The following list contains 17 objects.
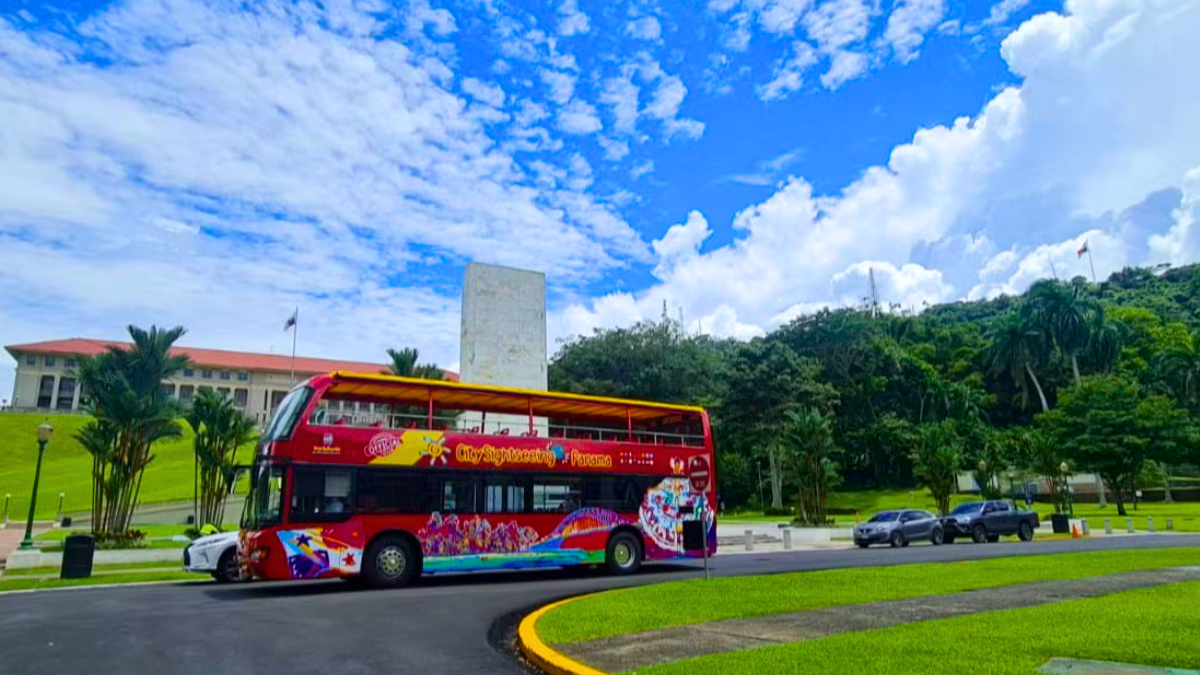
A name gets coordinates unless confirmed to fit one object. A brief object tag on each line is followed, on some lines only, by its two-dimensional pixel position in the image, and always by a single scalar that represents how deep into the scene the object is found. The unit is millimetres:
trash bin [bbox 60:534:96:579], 18812
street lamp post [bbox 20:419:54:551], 22016
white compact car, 17016
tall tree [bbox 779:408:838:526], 36500
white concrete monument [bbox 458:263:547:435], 31281
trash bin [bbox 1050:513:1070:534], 35250
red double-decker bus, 14406
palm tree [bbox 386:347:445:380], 34312
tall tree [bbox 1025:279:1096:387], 72625
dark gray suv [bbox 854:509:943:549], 28578
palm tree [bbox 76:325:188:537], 28812
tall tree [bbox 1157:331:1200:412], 65000
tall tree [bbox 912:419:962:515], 38891
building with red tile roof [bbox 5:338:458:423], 106438
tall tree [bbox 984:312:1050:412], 76188
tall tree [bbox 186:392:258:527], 35188
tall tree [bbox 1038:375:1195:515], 47875
